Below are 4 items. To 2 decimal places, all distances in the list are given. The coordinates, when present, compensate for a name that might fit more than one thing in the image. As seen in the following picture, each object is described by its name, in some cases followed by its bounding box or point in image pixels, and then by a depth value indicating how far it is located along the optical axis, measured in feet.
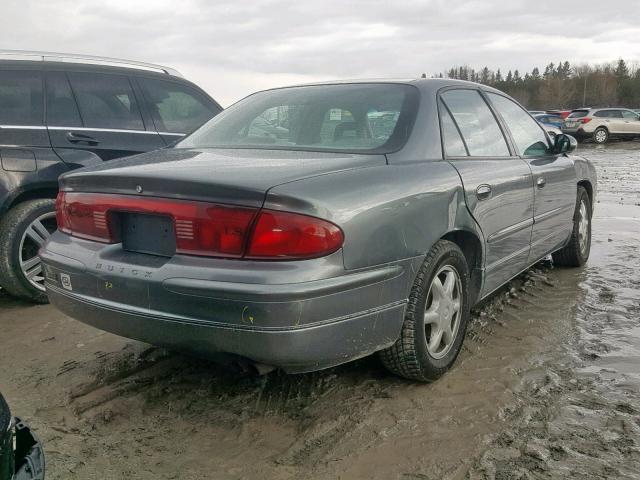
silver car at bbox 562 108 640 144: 82.99
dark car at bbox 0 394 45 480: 4.94
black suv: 13.71
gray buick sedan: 7.29
